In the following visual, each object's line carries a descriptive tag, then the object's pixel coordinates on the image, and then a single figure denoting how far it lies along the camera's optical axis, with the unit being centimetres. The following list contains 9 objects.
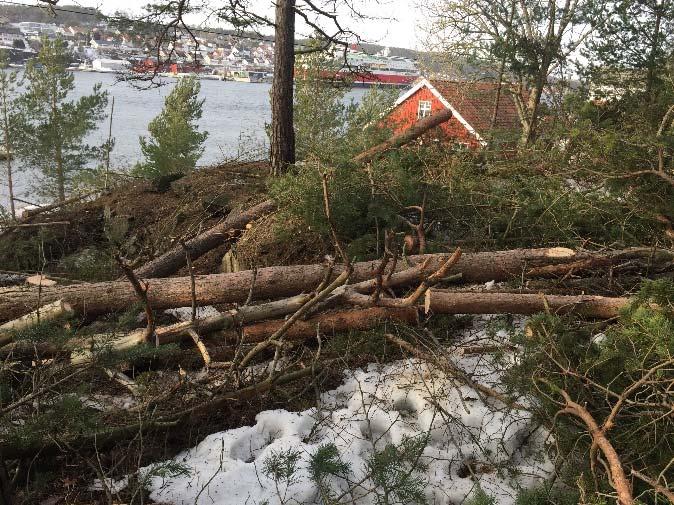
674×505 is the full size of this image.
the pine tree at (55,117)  2403
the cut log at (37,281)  493
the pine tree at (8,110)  2541
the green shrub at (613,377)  252
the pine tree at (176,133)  1383
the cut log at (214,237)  591
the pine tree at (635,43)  993
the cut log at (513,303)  404
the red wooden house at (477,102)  1619
